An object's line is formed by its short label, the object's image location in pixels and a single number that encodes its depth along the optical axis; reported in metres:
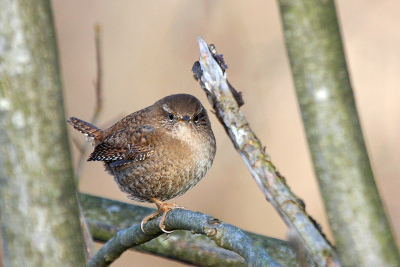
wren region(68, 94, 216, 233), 3.82
